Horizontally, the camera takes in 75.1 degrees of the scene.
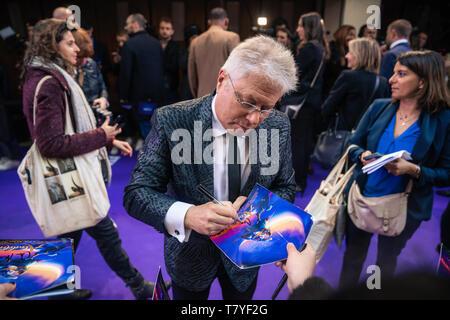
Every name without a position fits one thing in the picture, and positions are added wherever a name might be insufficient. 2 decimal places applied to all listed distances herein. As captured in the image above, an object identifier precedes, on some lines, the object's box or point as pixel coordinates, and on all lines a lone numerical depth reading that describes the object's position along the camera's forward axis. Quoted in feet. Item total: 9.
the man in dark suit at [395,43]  9.37
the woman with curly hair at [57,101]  4.93
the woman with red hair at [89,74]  7.68
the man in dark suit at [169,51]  14.87
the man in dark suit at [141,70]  11.68
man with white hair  3.08
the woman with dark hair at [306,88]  10.12
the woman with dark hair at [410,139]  5.30
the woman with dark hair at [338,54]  13.16
